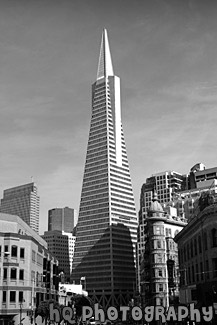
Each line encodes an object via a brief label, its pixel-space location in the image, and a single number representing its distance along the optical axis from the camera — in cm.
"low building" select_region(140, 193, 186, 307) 12406
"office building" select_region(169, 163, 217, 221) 18840
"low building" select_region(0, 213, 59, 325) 7612
